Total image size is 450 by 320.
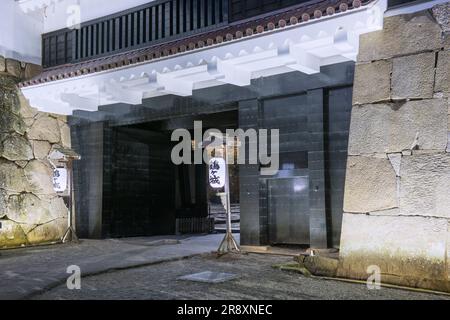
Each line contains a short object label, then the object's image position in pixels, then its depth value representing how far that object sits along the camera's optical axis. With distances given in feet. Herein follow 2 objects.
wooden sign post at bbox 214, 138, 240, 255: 30.27
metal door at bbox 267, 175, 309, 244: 31.99
